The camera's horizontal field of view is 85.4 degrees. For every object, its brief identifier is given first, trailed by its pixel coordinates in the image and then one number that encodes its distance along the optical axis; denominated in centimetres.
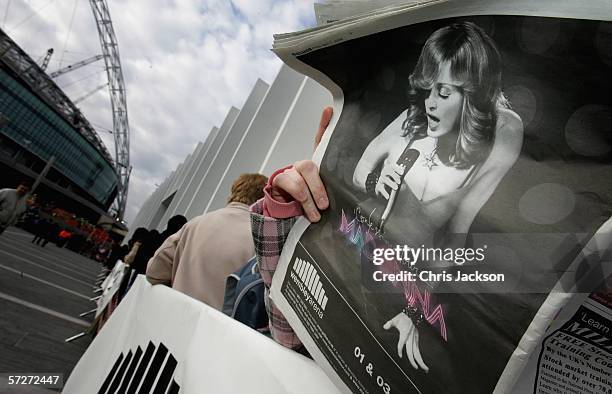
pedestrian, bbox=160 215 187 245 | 315
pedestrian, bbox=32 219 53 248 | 1516
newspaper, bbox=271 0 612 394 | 32
